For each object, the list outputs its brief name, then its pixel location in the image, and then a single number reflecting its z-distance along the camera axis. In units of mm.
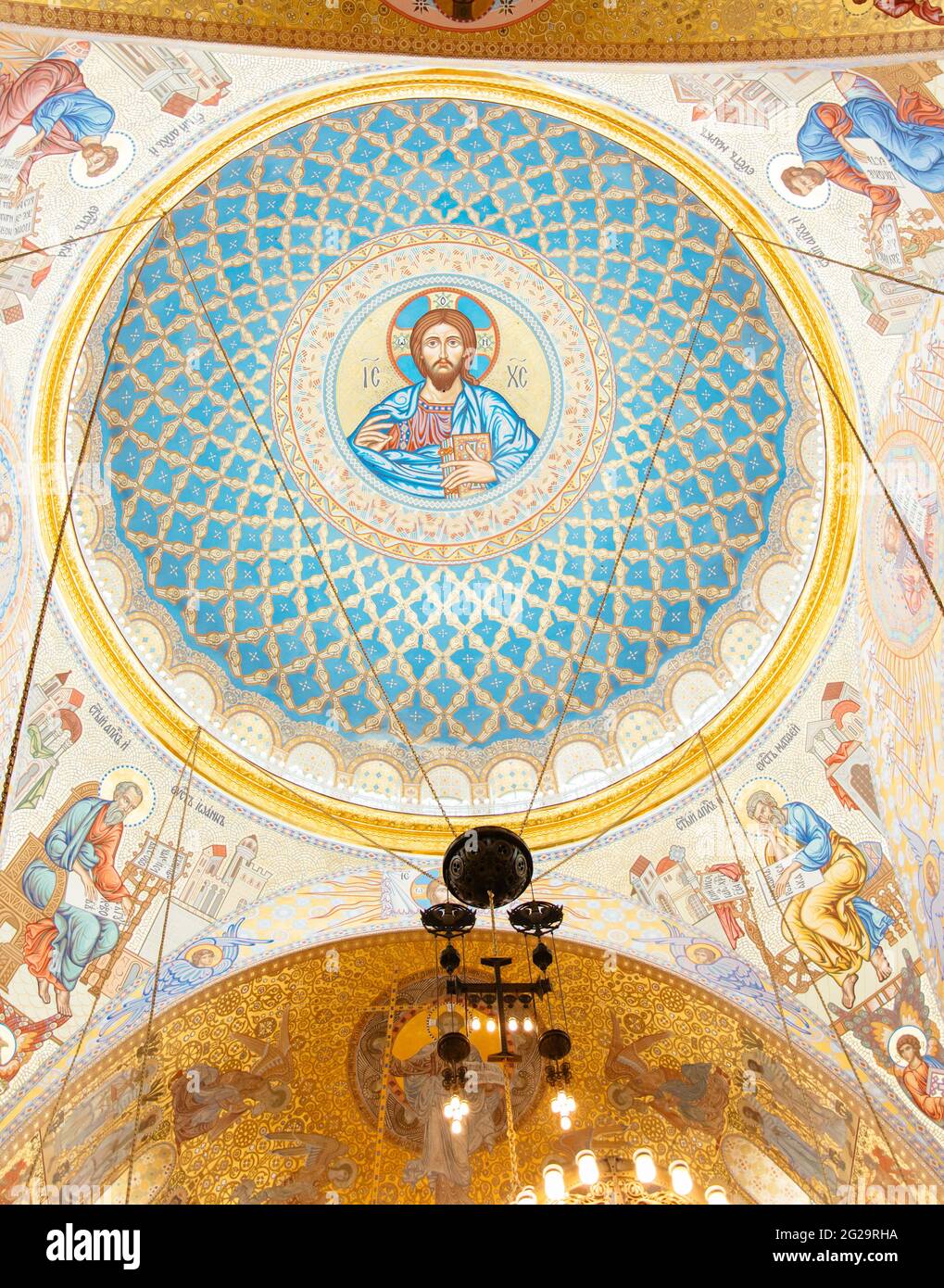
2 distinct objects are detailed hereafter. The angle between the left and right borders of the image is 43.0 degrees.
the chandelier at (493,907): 7871
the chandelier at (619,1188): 10570
